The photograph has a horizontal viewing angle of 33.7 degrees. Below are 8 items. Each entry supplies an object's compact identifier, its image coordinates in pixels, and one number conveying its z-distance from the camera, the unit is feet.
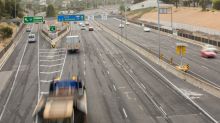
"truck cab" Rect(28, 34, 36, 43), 289.06
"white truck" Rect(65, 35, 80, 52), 212.43
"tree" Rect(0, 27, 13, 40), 311.15
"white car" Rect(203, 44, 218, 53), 195.62
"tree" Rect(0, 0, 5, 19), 465.06
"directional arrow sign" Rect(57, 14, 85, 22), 279.69
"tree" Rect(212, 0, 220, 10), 473.34
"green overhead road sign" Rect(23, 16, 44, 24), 303.68
